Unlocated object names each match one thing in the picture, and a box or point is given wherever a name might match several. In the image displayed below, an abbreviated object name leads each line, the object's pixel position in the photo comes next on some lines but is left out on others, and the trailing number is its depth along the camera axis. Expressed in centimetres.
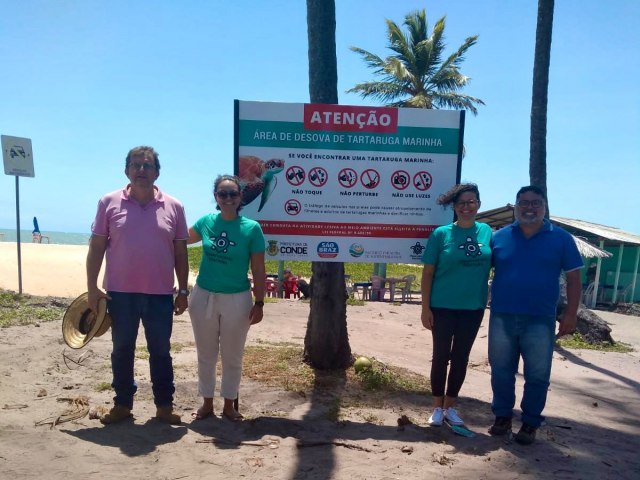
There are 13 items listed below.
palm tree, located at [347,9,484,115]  2625
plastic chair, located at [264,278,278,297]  1705
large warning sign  507
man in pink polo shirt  392
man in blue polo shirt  397
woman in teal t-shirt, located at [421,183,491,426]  411
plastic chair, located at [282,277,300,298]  1725
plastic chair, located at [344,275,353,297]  1748
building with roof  1852
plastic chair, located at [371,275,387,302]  1650
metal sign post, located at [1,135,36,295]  1033
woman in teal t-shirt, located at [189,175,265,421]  410
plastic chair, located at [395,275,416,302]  1644
